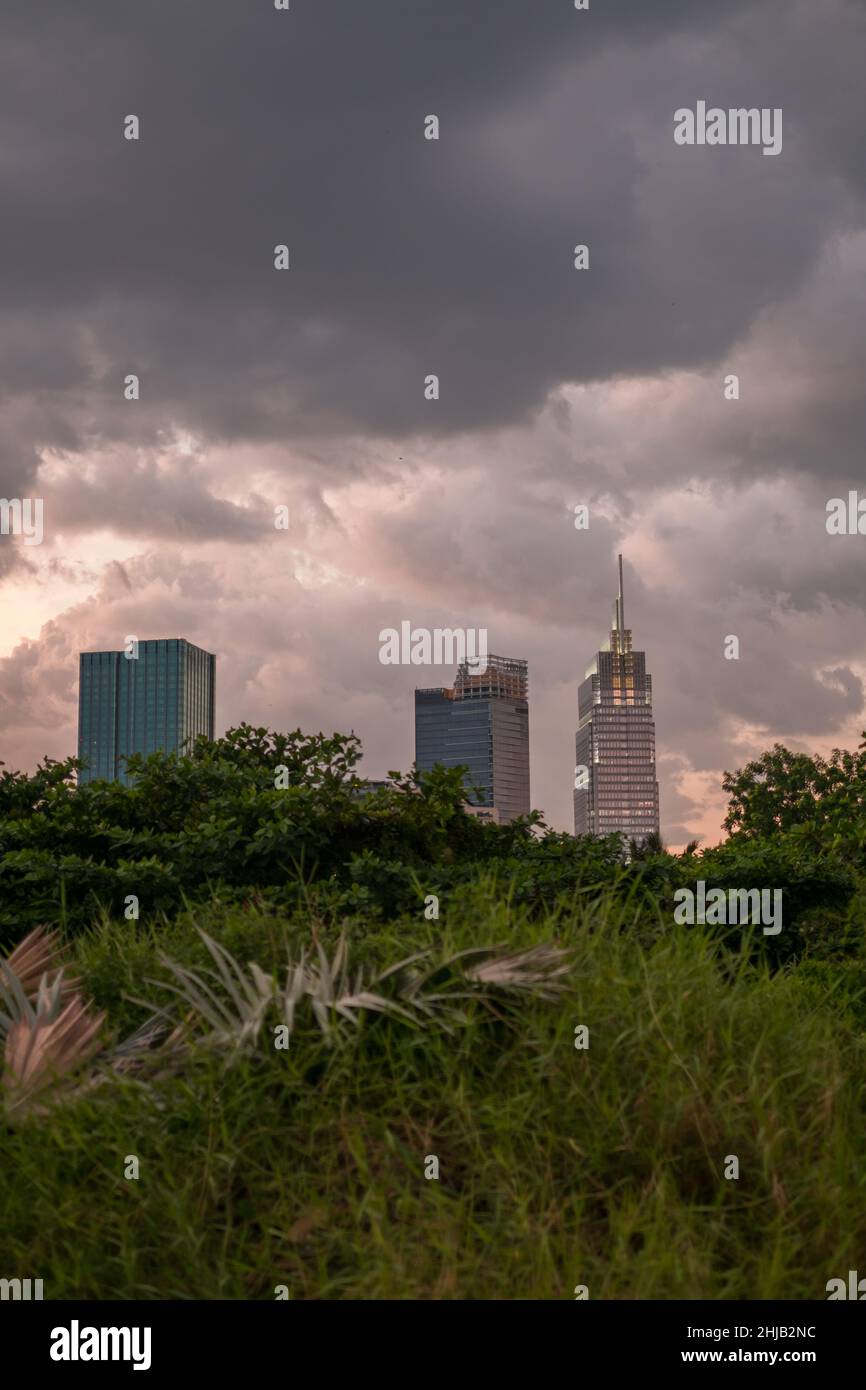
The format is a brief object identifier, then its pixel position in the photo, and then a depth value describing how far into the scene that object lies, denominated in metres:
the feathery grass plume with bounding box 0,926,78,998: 5.83
